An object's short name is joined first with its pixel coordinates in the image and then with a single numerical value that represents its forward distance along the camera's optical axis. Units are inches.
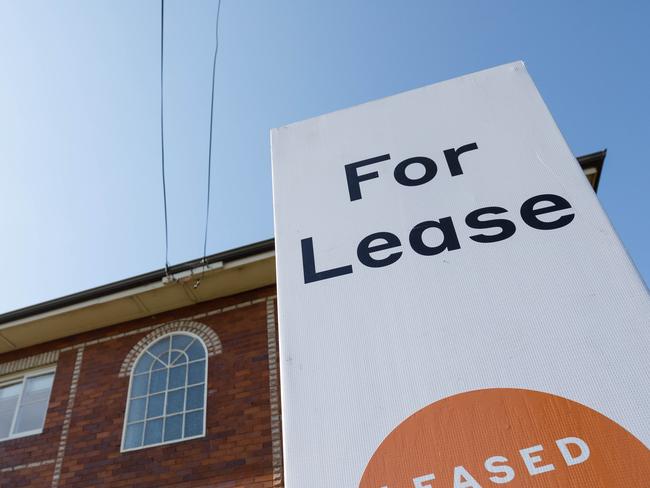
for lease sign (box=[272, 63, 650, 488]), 89.6
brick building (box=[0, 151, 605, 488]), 305.0
